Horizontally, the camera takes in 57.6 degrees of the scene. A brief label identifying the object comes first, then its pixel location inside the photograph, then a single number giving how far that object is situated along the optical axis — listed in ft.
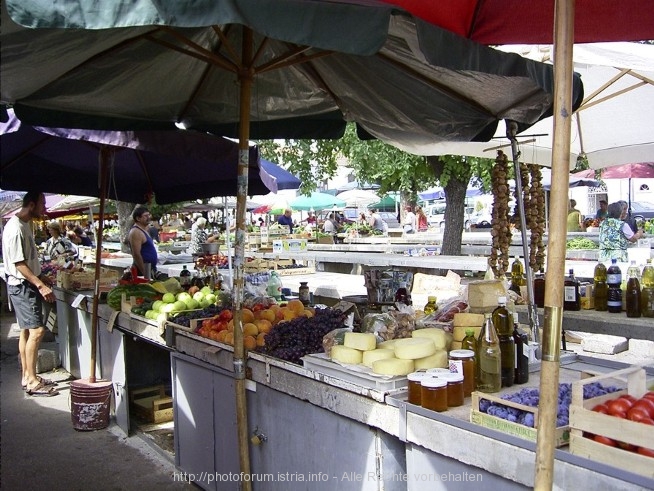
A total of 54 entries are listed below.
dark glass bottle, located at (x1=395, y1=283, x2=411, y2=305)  14.06
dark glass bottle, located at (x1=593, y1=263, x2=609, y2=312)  15.81
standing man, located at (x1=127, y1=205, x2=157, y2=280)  25.27
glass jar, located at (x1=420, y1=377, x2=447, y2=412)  7.98
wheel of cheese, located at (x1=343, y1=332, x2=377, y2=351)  9.63
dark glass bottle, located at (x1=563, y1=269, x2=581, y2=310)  15.78
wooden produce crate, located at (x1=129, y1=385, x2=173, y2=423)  19.08
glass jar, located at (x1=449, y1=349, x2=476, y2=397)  8.53
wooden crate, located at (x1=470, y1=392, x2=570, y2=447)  6.77
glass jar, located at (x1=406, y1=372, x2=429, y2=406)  8.22
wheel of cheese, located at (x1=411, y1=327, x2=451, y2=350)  9.86
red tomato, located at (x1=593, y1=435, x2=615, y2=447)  6.23
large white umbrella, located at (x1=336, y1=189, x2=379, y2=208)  100.73
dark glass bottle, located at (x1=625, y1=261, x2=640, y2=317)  14.52
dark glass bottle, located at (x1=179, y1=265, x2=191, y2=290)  19.96
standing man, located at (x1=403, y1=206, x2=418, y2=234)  79.41
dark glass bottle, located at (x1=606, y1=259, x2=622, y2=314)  15.14
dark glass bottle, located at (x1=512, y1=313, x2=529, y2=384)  9.25
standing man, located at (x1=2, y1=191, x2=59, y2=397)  21.20
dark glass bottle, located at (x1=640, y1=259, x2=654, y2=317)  14.44
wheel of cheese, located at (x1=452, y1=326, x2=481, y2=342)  9.71
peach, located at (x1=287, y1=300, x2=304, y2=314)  13.76
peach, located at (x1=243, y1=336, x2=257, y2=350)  11.99
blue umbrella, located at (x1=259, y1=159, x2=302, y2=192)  24.06
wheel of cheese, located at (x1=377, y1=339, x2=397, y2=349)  9.73
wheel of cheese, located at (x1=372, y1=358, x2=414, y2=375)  8.91
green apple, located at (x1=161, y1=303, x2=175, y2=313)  16.07
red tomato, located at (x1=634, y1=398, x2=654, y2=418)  6.19
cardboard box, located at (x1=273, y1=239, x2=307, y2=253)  37.78
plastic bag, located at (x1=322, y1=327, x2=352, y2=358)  10.45
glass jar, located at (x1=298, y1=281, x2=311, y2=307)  16.12
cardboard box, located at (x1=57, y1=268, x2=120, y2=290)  24.31
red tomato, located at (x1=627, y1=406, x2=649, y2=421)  6.12
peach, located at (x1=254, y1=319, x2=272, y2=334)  12.53
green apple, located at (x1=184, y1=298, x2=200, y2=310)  16.55
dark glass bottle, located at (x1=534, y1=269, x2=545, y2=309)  16.80
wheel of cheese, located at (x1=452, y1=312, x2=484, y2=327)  9.76
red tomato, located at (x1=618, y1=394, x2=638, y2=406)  6.55
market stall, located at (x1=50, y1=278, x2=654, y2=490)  6.97
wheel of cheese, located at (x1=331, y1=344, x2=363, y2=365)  9.62
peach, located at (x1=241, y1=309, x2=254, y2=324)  13.06
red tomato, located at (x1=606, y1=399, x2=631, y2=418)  6.32
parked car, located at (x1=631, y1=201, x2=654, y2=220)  88.01
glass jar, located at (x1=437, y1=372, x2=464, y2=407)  8.21
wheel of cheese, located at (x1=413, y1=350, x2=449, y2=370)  9.08
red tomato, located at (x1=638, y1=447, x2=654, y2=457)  5.87
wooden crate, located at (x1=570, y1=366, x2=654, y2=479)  5.83
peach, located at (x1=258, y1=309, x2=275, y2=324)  13.28
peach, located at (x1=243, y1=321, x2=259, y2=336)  12.30
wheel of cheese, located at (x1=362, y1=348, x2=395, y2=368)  9.32
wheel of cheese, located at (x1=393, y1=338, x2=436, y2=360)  9.05
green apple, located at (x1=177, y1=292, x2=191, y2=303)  16.63
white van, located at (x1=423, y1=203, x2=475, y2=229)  111.48
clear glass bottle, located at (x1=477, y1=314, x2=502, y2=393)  8.66
